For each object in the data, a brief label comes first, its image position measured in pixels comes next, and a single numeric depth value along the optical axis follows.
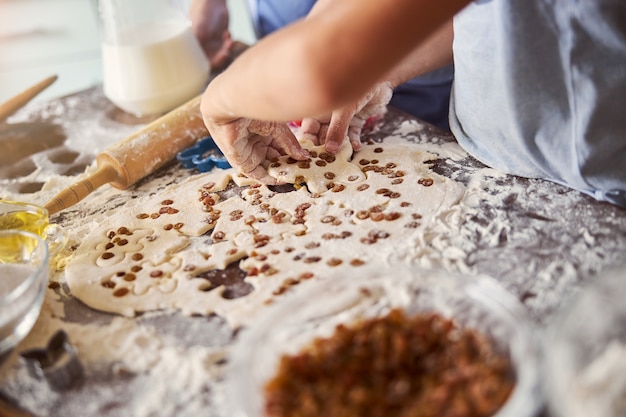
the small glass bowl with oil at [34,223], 1.08
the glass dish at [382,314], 0.63
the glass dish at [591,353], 0.59
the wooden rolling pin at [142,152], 1.18
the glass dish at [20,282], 0.82
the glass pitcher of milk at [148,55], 1.40
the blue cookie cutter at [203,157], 1.25
